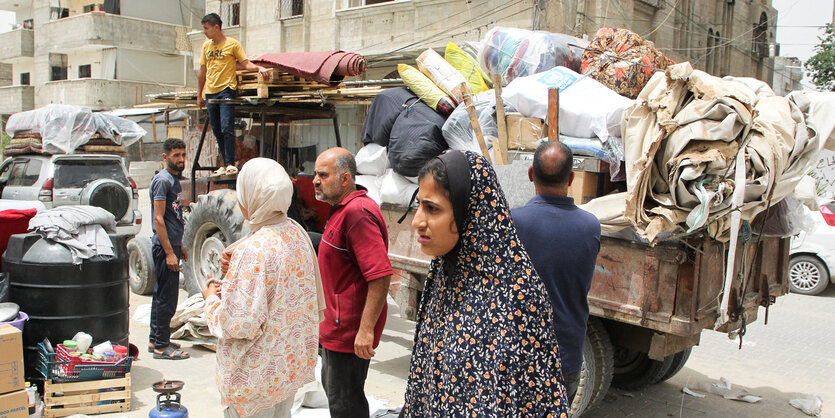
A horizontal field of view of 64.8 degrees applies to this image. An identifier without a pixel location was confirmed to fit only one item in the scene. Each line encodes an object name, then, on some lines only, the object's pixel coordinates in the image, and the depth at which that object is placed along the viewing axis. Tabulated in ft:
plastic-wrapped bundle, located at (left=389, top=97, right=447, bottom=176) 16.33
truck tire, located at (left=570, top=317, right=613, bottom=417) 13.94
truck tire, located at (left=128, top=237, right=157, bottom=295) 26.30
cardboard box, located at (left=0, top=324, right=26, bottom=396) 12.46
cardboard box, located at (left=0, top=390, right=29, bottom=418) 12.30
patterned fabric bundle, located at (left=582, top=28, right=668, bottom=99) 16.26
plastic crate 14.43
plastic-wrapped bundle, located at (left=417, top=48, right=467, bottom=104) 17.44
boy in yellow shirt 22.45
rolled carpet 19.57
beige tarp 12.00
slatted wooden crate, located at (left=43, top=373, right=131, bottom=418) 14.33
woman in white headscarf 8.99
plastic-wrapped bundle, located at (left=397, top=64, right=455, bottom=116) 17.13
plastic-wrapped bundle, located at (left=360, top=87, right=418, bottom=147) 17.43
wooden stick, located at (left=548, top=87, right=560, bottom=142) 14.67
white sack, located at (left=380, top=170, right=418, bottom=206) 17.15
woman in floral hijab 6.53
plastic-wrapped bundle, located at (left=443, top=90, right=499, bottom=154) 16.05
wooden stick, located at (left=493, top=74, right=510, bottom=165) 15.60
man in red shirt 10.52
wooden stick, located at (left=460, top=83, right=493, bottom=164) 15.58
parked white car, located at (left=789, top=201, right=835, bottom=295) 32.40
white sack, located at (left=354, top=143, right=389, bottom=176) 17.76
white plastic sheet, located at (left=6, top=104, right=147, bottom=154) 41.93
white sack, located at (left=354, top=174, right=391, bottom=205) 18.16
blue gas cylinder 13.23
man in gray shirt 18.16
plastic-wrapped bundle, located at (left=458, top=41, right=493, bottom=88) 19.07
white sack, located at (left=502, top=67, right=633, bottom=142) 14.48
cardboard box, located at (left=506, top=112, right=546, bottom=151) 15.70
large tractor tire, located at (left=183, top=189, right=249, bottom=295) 21.57
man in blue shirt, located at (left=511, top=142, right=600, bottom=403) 9.41
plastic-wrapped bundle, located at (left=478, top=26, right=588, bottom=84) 17.71
